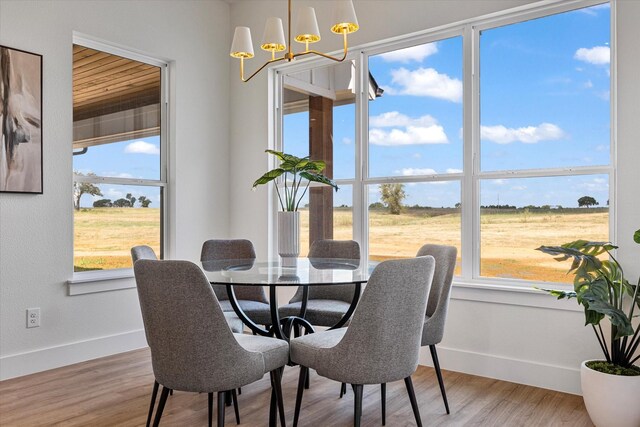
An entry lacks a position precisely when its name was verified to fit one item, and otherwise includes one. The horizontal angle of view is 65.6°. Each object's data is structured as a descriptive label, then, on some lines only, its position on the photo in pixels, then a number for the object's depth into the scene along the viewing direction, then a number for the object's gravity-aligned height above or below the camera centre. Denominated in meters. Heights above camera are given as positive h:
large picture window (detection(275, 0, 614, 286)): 3.08 +0.50
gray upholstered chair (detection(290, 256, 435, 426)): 1.95 -0.47
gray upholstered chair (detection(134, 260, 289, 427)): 1.87 -0.46
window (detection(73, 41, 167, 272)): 3.74 +0.47
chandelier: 2.45 +0.95
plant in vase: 3.06 -0.01
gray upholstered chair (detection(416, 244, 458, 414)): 2.62 -0.48
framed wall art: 3.20 +0.62
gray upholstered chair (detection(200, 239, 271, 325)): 3.11 -0.51
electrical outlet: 3.33 -0.69
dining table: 2.29 -0.31
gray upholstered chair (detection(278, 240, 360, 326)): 3.05 -0.57
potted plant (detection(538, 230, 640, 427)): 2.33 -0.62
